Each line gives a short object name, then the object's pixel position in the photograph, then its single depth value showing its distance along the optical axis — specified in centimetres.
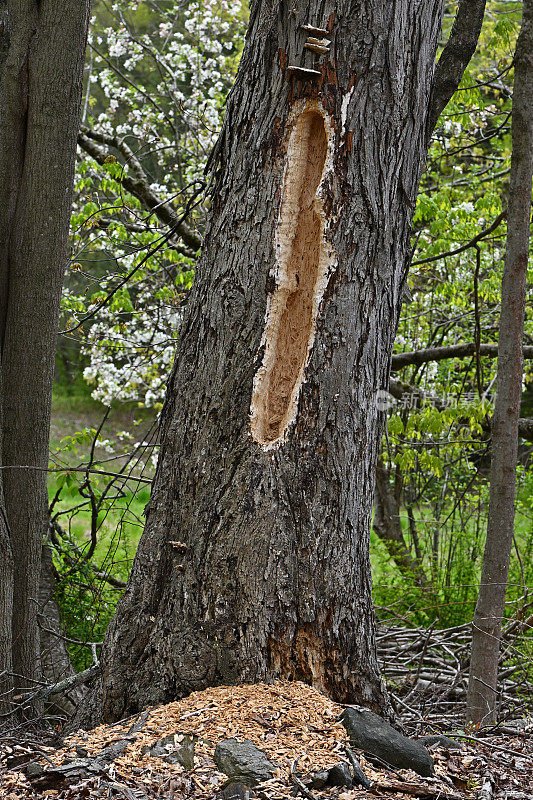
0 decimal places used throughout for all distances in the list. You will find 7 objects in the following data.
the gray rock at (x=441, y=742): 524
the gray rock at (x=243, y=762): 411
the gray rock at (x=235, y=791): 398
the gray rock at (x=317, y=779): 416
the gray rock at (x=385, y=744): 457
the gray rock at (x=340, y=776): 422
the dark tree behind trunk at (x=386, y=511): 1619
